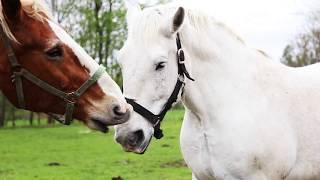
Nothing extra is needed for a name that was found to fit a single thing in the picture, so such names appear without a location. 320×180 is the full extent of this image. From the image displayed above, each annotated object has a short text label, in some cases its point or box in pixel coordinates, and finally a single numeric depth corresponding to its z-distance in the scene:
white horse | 3.98
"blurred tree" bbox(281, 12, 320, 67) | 33.47
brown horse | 2.83
